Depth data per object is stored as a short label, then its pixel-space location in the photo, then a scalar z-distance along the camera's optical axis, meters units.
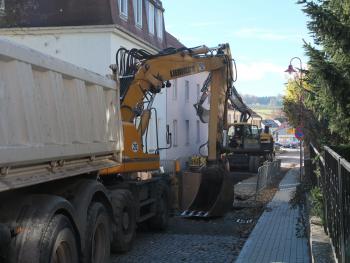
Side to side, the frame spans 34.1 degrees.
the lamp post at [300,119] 16.44
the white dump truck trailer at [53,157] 5.03
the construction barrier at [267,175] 19.04
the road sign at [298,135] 21.86
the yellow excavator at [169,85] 11.56
